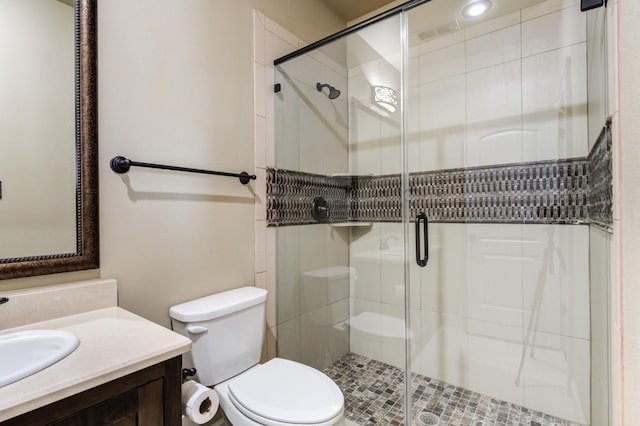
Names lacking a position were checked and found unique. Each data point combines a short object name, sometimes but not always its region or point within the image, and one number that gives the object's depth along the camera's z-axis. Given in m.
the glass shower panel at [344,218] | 1.92
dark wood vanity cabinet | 0.68
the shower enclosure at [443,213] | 1.68
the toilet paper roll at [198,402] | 1.14
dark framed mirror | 1.03
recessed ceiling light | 1.75
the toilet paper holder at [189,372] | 1.29
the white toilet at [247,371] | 1.16
